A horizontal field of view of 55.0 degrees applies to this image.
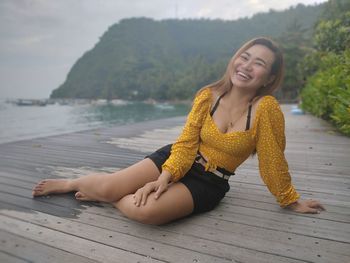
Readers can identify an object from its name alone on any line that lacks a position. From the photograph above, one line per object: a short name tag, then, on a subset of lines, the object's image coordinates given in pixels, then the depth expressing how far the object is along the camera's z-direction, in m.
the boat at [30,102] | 82.28
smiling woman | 1.83
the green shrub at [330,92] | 3.97
